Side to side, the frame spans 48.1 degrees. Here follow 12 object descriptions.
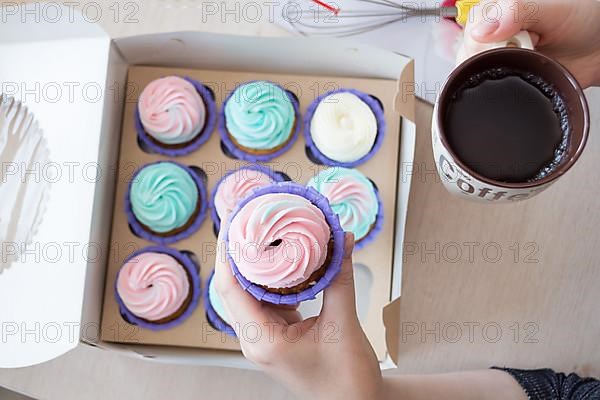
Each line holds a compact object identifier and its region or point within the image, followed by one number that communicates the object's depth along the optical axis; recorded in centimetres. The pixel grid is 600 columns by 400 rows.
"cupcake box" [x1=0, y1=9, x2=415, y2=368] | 97
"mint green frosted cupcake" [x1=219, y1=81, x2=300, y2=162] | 106
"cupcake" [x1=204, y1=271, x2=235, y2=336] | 102
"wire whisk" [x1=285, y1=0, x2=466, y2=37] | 109
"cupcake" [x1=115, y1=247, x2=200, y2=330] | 102
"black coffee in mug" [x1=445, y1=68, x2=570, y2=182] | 75
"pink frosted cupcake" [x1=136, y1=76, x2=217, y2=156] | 106
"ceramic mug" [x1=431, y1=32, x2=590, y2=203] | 71
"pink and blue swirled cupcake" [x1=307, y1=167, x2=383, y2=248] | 102
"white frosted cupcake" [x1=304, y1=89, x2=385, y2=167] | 105
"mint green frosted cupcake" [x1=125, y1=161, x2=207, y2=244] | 105
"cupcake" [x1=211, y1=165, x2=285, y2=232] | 104
